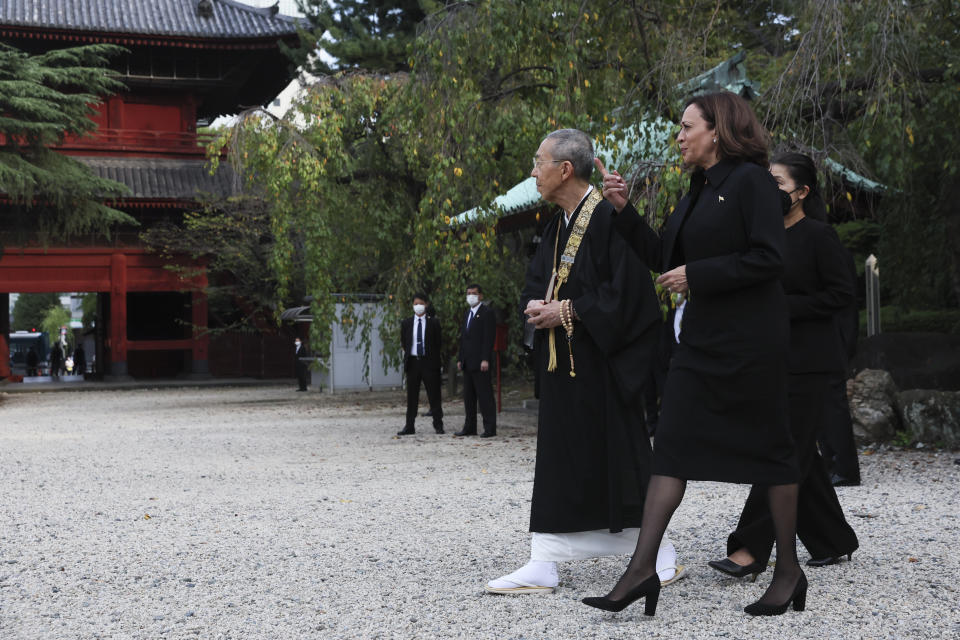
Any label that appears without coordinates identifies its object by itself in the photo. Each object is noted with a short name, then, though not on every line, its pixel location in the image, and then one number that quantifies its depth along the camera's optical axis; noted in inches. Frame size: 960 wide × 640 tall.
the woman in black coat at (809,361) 156.3
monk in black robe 146.9
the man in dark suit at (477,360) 426.9
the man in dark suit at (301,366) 818.8
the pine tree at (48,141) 660.1
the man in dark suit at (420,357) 437.1
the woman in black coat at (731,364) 132.9
